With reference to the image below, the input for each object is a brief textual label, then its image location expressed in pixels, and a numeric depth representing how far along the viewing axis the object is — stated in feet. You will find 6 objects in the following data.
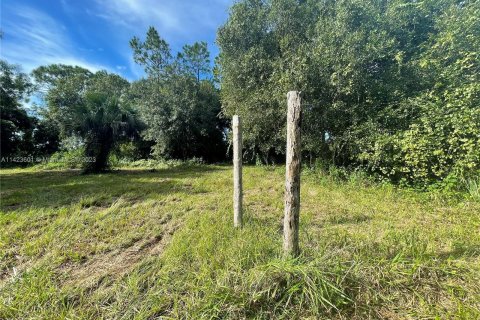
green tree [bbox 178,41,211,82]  40.34
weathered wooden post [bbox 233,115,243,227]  8.50
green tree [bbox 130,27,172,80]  41.81
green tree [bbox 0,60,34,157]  32.32
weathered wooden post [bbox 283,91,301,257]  5.41
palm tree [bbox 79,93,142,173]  23.94
